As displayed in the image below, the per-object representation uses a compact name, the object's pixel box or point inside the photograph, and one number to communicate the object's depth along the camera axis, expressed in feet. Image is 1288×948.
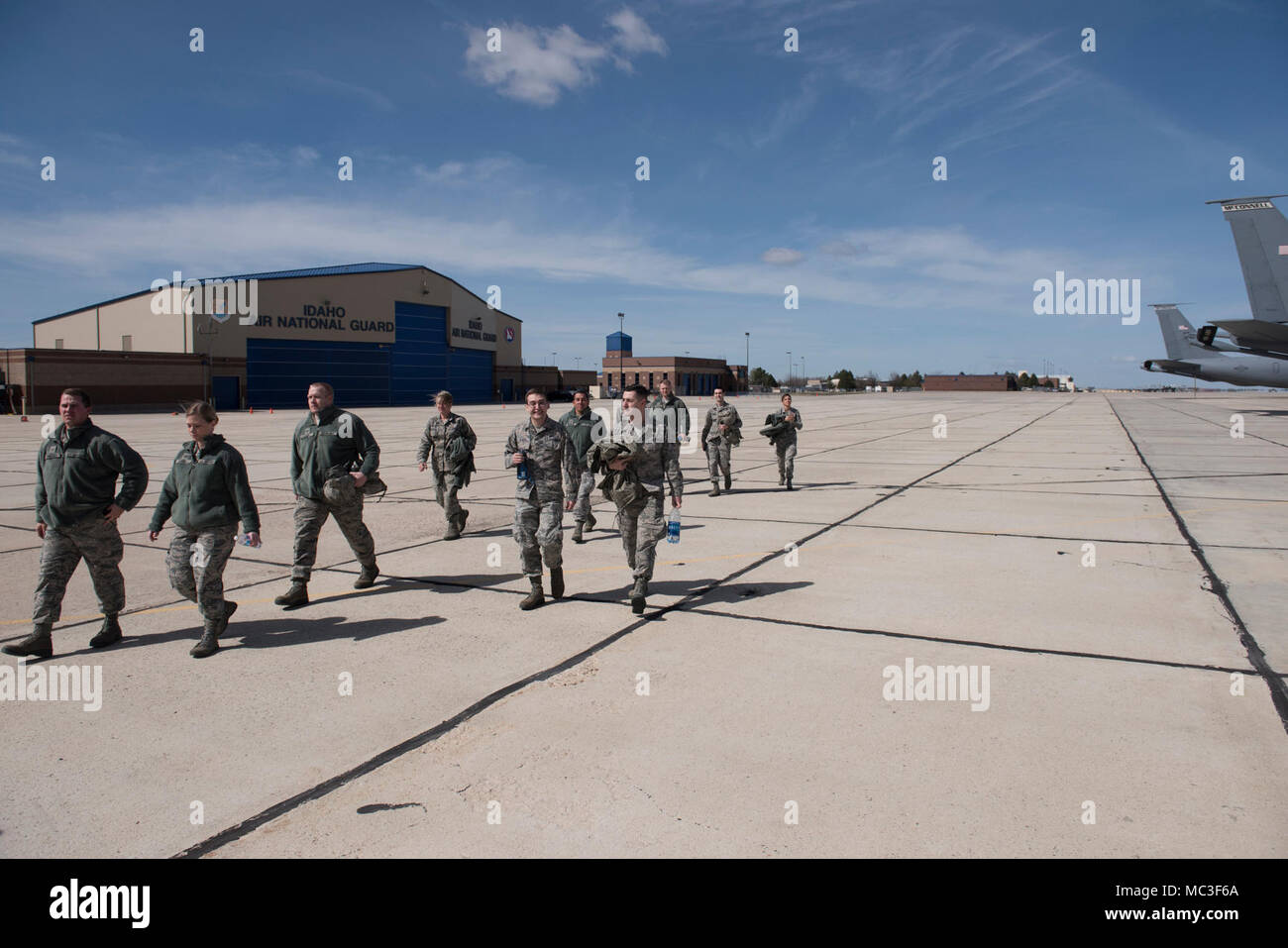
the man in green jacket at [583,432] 31.24
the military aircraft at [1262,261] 91.76
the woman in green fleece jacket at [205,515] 18.84
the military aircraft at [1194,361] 153.99
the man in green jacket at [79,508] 18.44
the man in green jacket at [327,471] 23.34
